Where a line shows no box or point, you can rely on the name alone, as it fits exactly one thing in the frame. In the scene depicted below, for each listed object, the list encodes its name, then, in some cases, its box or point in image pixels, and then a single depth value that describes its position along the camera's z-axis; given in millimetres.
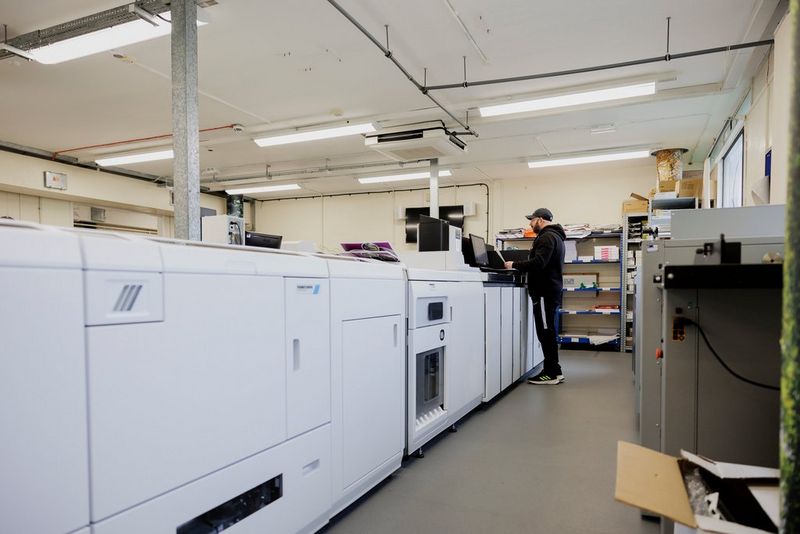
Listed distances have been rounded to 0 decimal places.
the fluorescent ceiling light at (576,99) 3930
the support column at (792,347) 483
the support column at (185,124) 2688
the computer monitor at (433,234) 3301
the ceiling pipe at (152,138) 5566
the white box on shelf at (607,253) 6719
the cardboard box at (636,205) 6387
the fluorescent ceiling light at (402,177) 7516
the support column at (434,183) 6250
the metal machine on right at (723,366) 1391
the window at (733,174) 4484
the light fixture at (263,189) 8423
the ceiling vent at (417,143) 4809
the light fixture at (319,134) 5176
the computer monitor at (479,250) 3900
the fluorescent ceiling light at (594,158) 6297
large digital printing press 853
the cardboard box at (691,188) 6090
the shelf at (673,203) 5852
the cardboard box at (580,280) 6879
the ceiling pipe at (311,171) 7107
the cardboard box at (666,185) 5824
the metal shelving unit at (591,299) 6812
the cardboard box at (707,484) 893
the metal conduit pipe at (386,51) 3023
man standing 4211
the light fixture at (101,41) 3130
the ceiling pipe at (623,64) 3375
